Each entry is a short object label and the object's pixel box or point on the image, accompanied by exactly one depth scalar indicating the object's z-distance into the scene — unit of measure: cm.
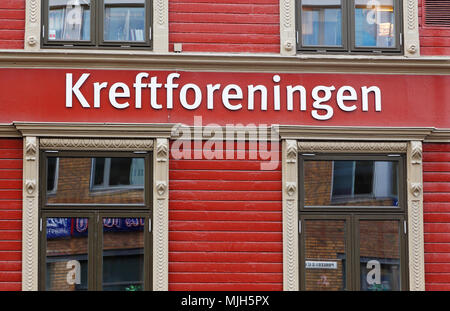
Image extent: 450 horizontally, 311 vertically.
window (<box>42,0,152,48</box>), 1146
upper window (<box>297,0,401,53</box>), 1163
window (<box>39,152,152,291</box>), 1105
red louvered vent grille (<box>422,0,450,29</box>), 1171
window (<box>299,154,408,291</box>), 1118
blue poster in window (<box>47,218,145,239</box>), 1109
